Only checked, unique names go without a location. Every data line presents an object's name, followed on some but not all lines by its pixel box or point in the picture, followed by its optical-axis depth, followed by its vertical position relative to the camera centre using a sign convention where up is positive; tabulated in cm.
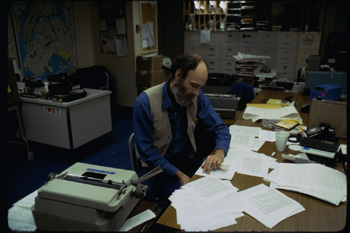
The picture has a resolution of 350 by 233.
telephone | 187 -63
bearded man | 176 -58
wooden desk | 112 -74
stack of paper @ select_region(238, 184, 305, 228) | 118 -74
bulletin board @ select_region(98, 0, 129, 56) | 509 +24
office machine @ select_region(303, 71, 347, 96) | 325 -45
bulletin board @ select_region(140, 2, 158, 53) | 536 +26
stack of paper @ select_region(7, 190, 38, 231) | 114 -74
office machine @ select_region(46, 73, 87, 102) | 316 -54
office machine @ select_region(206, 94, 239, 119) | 258 -60
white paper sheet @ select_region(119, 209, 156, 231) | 113 -75
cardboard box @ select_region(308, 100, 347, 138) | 204 -56
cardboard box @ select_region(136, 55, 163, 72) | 514 -43
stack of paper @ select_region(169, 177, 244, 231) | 115 -74
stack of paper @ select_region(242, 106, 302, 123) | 244 -66
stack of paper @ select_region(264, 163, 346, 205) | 132 -71
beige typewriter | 98 -58
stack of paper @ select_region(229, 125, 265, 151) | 191 -71
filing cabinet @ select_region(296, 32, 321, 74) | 589 -13
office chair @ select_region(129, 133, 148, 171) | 186 -79
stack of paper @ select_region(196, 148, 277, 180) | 155 -73
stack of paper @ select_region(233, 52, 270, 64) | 432 -30
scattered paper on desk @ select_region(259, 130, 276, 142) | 202 -71
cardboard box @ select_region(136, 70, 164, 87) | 521 -72
